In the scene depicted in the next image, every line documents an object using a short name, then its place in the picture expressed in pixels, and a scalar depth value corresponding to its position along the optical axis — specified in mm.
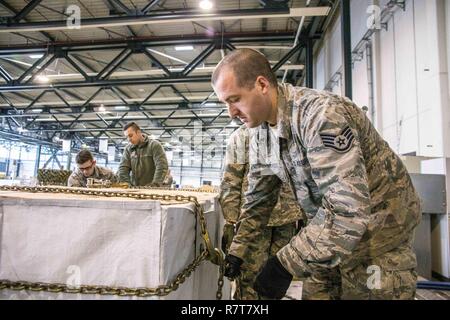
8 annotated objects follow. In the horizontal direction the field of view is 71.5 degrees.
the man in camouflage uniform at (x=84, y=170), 4816
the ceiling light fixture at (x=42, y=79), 7512
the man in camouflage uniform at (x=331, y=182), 976
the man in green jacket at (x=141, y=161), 4887
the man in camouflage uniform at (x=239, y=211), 2262
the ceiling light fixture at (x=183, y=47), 6832
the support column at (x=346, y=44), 4398
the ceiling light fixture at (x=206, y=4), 4621
